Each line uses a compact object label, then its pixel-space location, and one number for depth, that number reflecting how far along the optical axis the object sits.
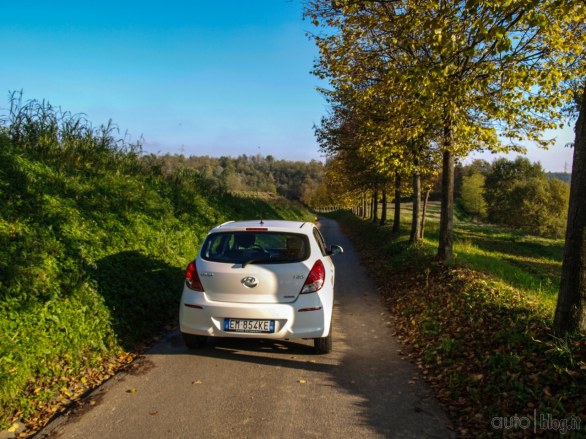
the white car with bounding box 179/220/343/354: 5.14
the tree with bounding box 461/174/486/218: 82.73
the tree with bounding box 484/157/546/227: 65.89
